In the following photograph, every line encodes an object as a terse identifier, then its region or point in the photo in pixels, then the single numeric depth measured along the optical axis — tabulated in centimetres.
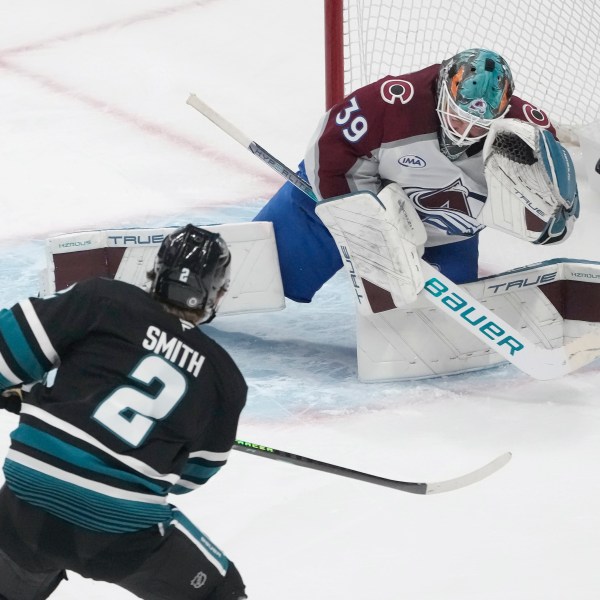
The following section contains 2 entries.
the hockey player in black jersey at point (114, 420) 2064
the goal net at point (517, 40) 2429
